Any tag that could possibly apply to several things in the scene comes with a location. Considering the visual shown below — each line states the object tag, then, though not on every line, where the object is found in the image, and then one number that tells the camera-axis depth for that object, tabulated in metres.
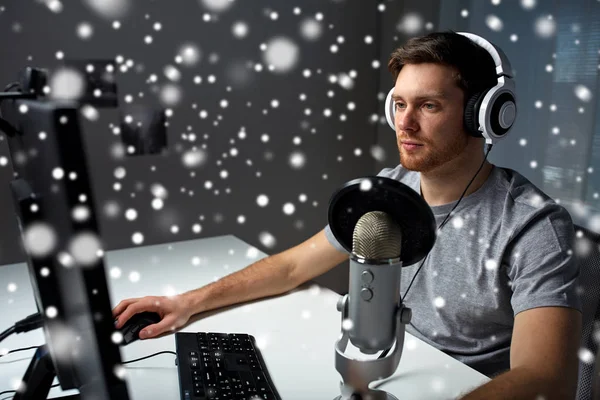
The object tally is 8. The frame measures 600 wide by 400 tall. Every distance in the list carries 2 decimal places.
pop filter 0.70
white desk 0.90
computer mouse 1.06
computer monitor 0.45
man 1.02
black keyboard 0.84
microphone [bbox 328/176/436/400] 0.71
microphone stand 0.75
